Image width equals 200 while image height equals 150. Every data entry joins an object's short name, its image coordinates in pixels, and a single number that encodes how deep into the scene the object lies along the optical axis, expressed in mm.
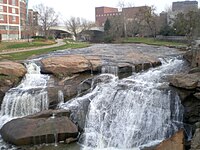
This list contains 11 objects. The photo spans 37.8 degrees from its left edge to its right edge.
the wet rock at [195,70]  16084
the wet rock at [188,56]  20688
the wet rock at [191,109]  13695
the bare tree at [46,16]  66688
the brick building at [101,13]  129200
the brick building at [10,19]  59031
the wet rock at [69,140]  13959
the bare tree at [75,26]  84062
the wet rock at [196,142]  9720
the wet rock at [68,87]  17406
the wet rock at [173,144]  11297
